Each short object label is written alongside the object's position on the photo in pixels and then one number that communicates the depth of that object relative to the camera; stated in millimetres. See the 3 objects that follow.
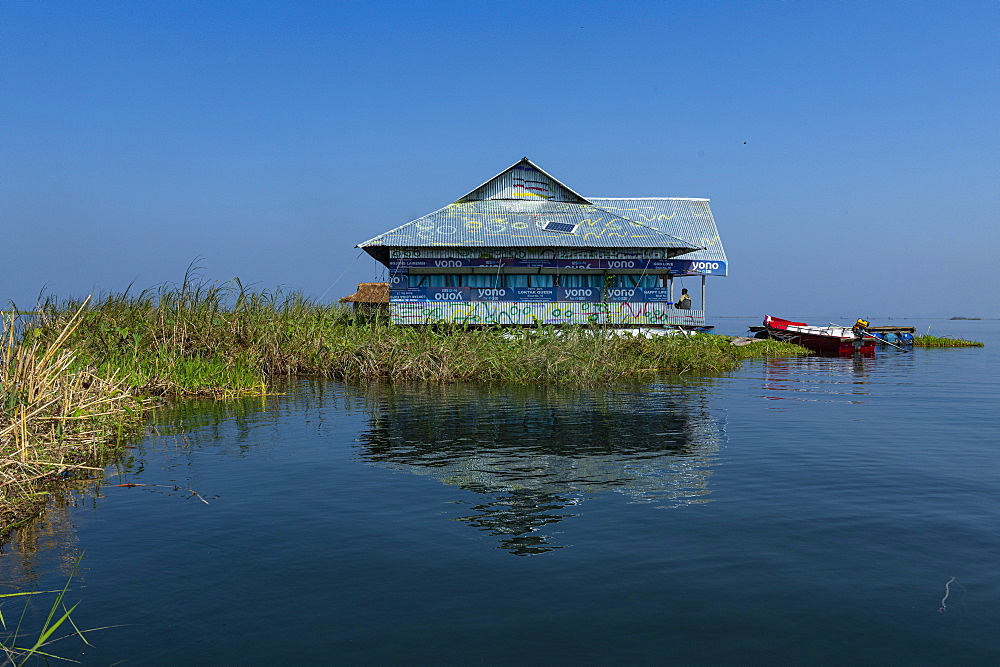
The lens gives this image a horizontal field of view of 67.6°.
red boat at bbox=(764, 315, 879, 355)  38062
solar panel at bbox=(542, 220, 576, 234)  32250
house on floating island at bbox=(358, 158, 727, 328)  31297
